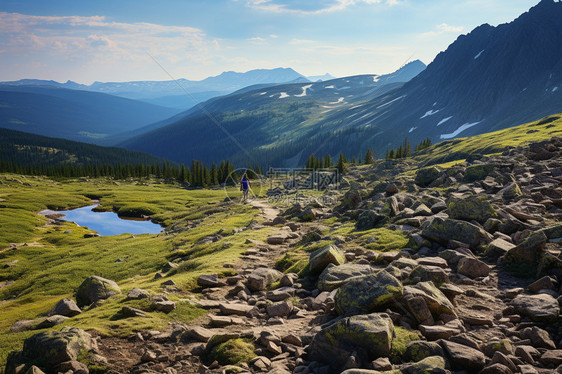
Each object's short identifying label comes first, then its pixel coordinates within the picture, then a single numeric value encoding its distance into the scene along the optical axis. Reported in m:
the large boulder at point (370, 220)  22.28
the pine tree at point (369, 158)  154.35
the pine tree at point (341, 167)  112.94
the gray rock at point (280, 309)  11.59
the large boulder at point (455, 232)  15.06
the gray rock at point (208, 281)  14.90
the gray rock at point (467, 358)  7.17
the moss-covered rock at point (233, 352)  8.48
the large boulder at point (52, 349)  8.27
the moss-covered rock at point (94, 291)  15.34
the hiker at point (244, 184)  49.81
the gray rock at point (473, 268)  12.62
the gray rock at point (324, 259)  14.27
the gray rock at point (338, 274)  12.55
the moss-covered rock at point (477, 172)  30.67
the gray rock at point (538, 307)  8.80
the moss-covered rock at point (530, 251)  12.23
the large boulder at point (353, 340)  7.80
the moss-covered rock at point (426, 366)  6.75
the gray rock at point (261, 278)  14.38
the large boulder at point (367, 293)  9.52
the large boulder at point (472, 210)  16.91
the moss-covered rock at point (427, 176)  35.28
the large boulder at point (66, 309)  13.66
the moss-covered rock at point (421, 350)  7.59
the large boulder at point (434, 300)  9.58
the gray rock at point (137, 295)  12.76
